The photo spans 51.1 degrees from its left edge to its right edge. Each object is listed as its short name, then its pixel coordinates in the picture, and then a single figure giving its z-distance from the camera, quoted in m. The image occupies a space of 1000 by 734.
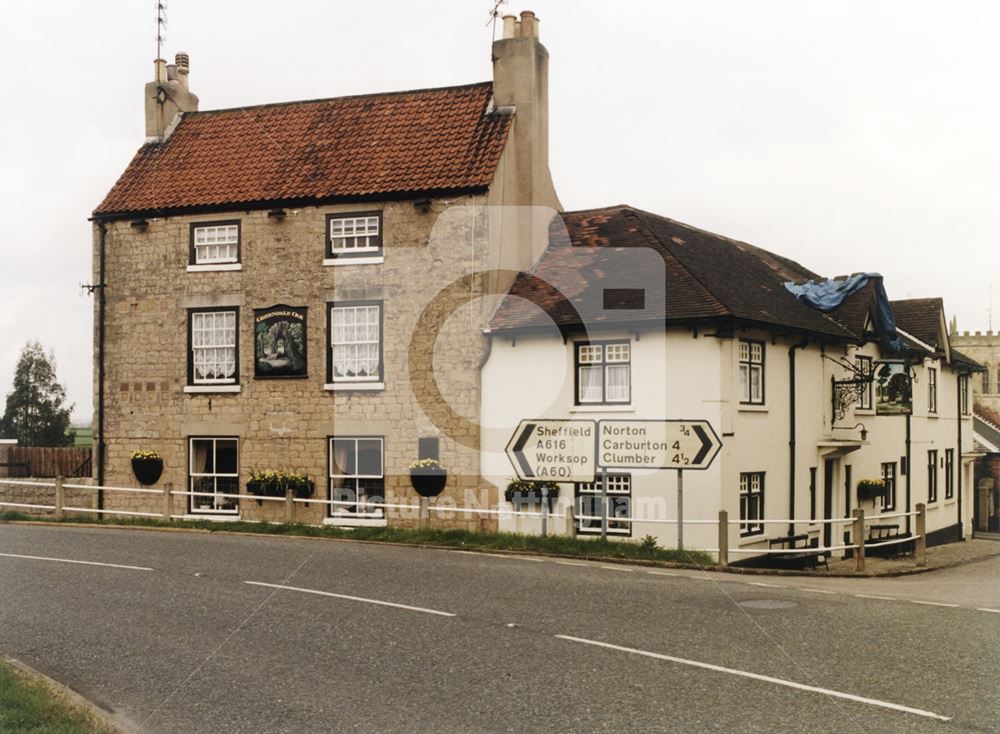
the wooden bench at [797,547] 25.09
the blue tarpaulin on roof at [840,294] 29.64
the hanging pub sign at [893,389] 29.62
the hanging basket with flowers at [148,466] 27.67
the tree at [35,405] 60.66
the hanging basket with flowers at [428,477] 25.03
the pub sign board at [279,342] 26.78
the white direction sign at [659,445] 19.89
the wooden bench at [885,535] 31.03
